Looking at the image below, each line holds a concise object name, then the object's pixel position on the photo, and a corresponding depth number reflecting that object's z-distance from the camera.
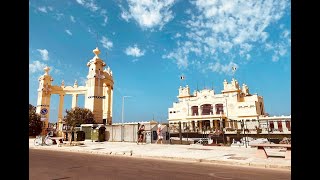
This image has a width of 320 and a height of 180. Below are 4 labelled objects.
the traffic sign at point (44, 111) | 21.38
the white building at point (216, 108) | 75.12
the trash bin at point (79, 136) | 30.03
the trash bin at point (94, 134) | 30.64
